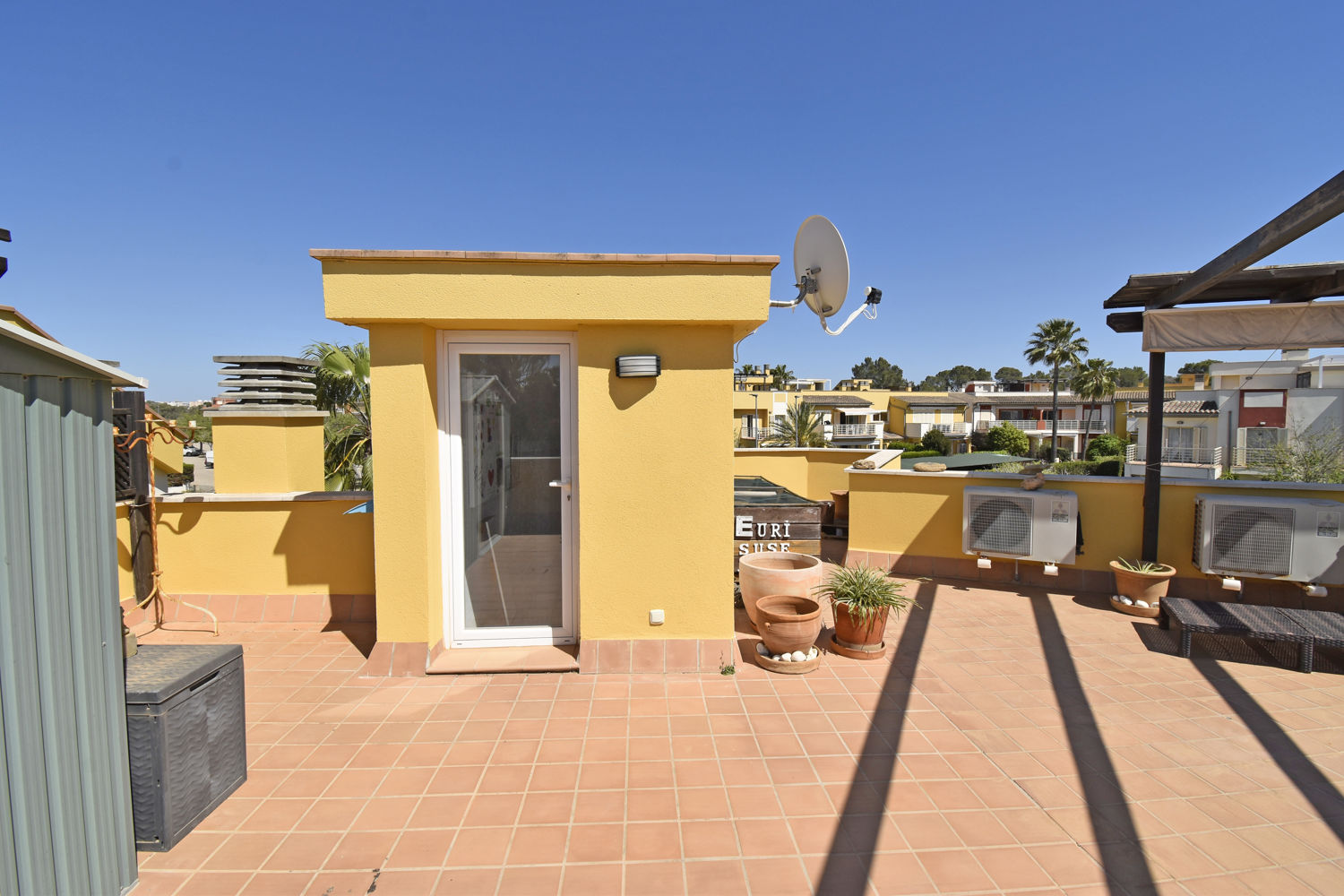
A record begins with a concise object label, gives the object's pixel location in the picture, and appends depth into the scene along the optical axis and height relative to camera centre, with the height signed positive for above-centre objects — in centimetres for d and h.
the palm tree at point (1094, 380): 3959 +267
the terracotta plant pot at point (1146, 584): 542 -149
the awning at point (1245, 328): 515 +82
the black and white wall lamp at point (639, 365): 392 +37
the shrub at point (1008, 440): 3678 -118
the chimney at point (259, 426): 511 -2
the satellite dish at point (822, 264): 498 +137
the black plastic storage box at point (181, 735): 236 -130
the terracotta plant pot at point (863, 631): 438 -154
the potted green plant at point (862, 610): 437 -137
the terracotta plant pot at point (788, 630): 410 -142
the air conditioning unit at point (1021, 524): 589 -103
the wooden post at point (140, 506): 475 -66
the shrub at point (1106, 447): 3397 -154
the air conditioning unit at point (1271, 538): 513 -103
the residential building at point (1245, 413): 2414 +31
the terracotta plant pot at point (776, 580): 459 -122
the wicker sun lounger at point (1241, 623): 422 -148
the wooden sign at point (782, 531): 562 -102
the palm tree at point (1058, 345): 3985 +506
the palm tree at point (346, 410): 918 +23
